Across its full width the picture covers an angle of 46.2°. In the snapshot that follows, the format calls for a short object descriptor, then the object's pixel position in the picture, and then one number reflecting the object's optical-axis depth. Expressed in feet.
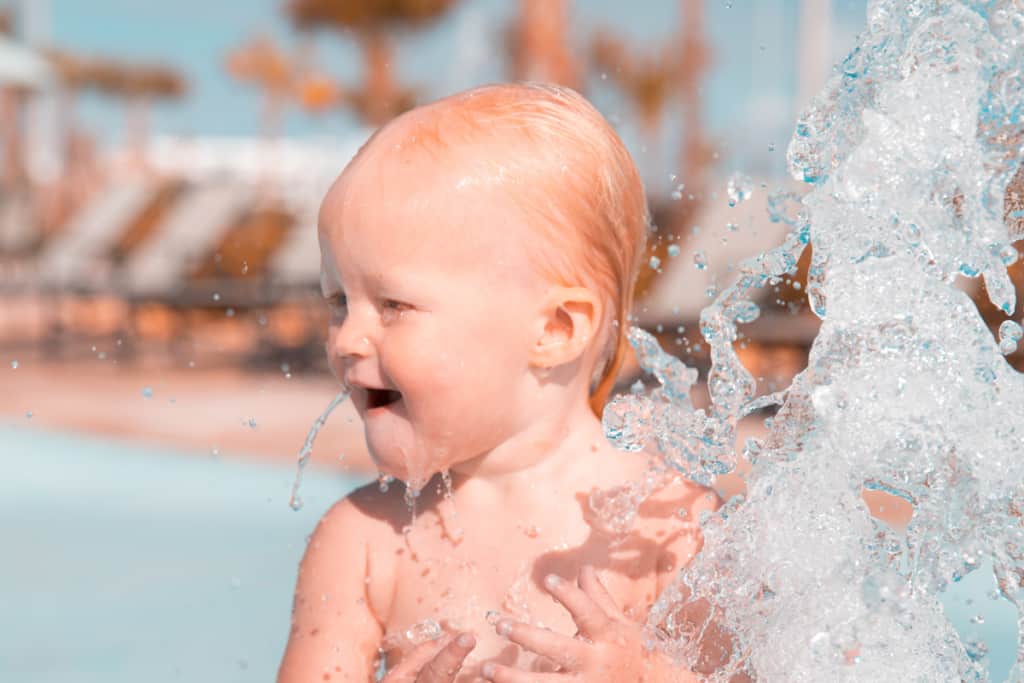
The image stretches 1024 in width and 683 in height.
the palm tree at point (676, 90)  36.60
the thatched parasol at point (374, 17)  71.10
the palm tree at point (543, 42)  30.55
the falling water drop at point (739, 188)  4.85
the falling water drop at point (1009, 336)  4.56
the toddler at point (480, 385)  4.40
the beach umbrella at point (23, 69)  42.01
